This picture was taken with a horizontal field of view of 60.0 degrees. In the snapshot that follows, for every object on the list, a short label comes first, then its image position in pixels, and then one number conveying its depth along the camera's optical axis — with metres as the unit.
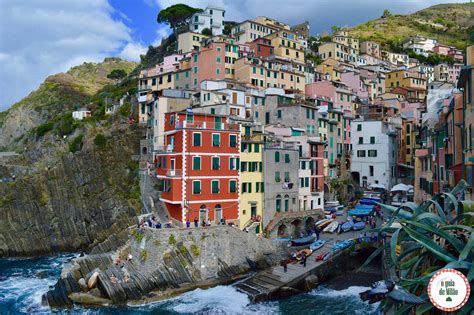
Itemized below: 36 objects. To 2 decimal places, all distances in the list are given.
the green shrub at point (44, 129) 85.00
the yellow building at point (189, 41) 90.44
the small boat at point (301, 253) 38.33
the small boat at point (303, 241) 41.75
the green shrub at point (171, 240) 35.75
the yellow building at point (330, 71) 85.99
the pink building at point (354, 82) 85.88
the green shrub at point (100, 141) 61.00
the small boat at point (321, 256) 37.69
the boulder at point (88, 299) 31.98
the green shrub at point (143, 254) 34.93
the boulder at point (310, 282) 34.97
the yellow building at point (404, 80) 98.53
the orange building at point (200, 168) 40.09
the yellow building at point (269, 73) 69.31
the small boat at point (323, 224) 47.00
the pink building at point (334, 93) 72.19
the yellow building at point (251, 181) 44.19
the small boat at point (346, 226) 44.97
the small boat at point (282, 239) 42.16
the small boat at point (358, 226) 44.81
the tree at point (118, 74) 124.50
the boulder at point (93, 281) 33.53
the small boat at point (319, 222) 47.46
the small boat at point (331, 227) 45.50
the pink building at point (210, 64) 70.25
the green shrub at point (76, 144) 68.12
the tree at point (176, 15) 107.70
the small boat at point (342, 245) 39.28
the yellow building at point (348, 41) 116.44
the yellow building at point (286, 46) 85.62
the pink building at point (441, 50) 136.38
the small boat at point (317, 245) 40.25
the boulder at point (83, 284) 33.62
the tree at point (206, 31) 98.31
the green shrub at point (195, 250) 36.25
